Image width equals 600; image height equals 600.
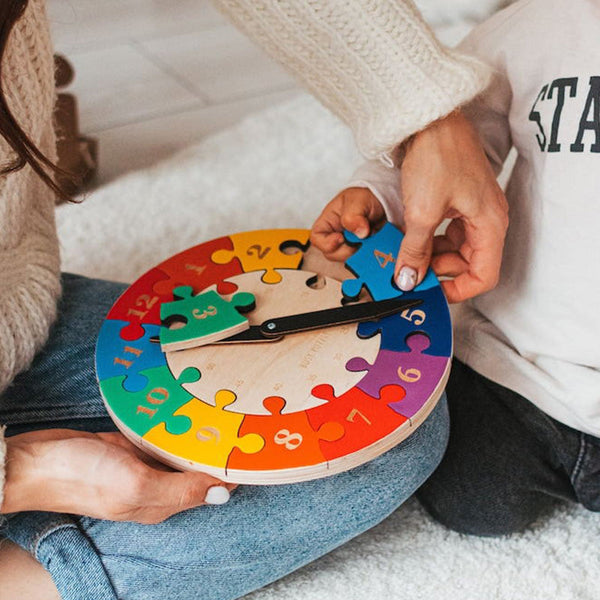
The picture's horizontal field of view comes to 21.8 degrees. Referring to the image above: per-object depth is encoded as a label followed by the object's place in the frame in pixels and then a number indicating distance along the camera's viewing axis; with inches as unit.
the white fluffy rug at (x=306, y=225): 46.7
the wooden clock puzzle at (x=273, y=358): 40.5
